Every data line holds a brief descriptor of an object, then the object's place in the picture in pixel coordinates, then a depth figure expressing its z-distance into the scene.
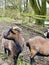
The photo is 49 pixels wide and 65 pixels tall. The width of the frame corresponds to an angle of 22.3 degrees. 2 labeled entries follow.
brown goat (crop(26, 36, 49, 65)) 1.48
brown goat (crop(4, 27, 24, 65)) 1.41
